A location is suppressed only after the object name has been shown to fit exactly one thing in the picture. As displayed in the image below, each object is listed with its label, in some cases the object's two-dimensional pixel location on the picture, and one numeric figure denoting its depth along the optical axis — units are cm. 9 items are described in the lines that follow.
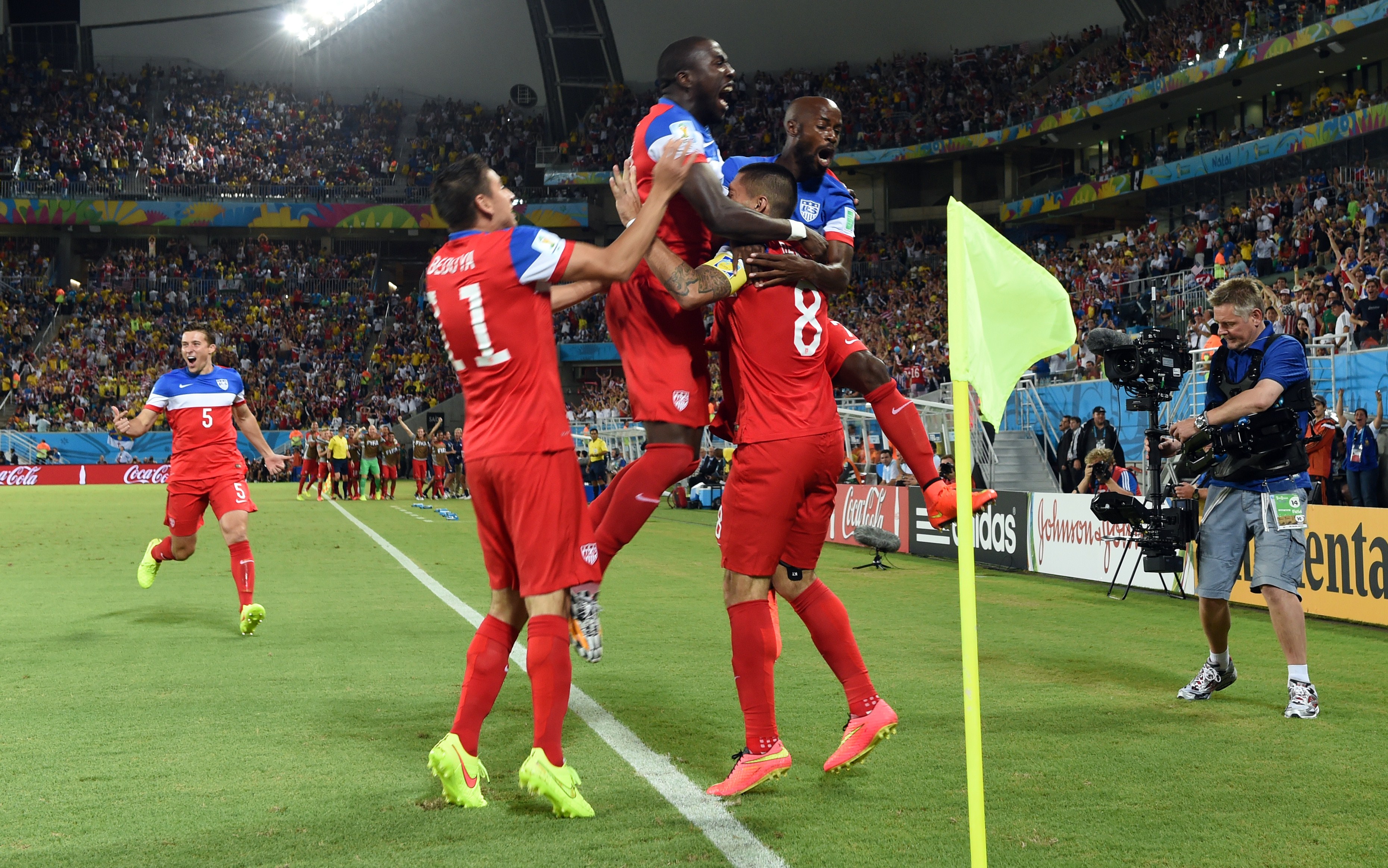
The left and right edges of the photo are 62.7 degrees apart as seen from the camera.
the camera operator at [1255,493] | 634
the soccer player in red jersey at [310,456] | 3338
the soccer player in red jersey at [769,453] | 469
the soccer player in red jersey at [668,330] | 486
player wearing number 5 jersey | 942
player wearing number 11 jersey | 425
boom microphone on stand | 1186
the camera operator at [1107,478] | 1408
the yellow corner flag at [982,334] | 315
